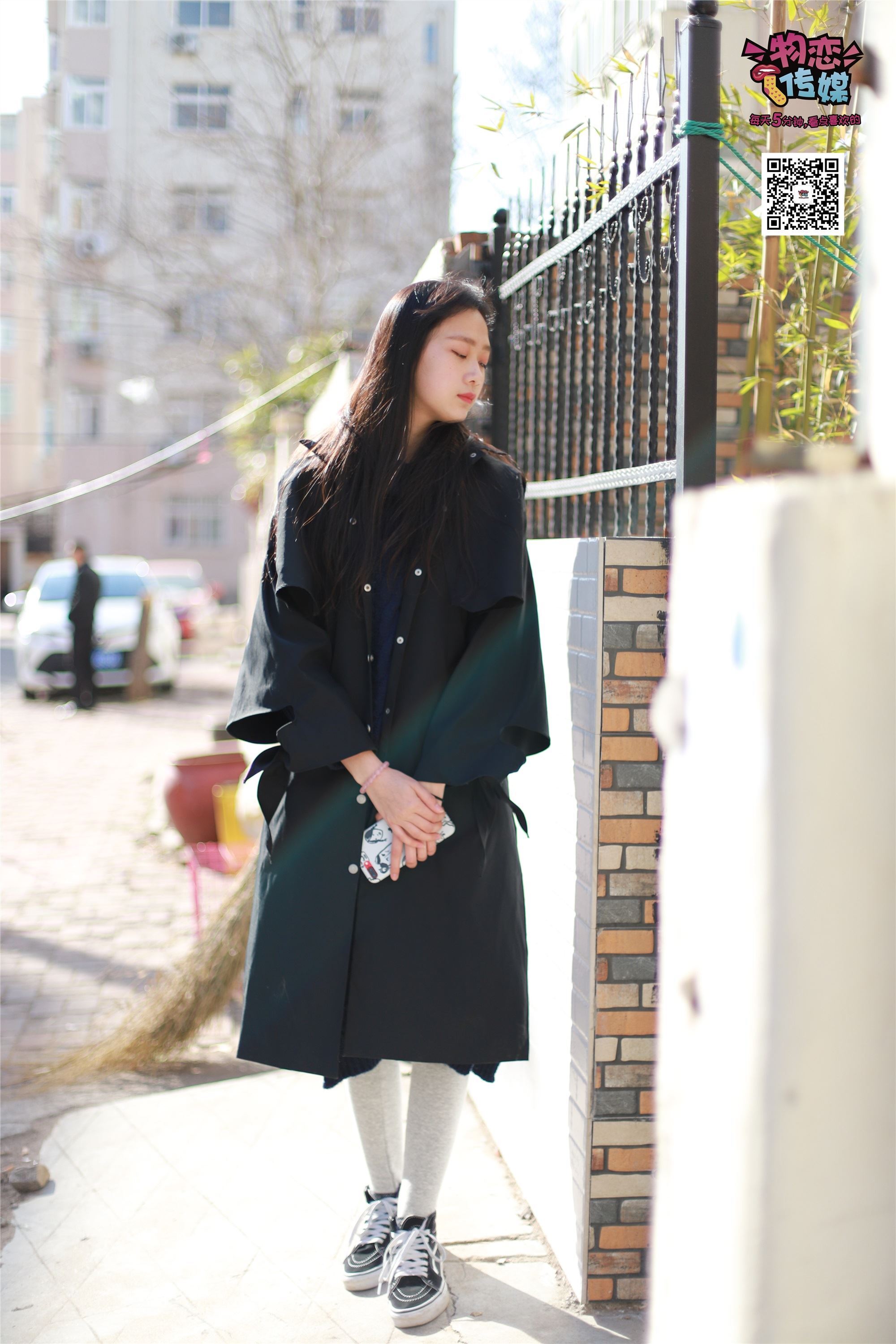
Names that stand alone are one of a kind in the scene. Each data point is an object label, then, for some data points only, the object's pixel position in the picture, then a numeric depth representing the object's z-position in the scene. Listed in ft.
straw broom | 11.66
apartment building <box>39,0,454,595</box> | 56.75
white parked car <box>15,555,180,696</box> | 45.91
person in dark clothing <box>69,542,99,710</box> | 43.42
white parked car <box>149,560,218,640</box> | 68.90
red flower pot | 18.04
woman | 6.92
